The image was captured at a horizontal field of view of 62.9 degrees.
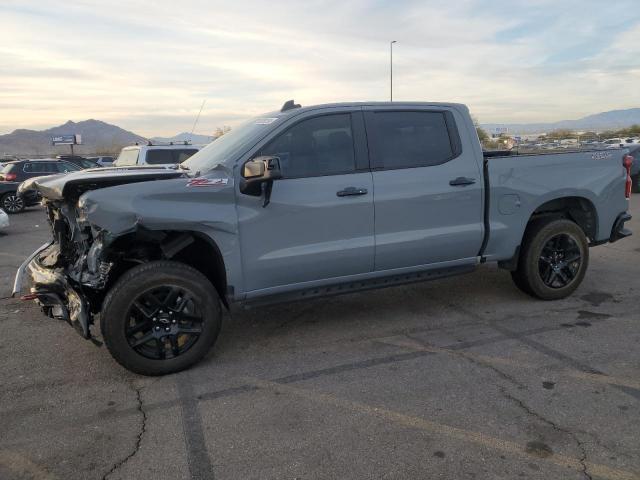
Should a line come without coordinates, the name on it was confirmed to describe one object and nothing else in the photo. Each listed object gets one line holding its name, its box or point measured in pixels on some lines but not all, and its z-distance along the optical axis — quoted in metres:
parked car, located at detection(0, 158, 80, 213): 15.38
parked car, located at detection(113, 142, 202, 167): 11.49
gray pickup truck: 3.86
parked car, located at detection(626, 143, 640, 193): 15.23
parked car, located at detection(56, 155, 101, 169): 20.98
